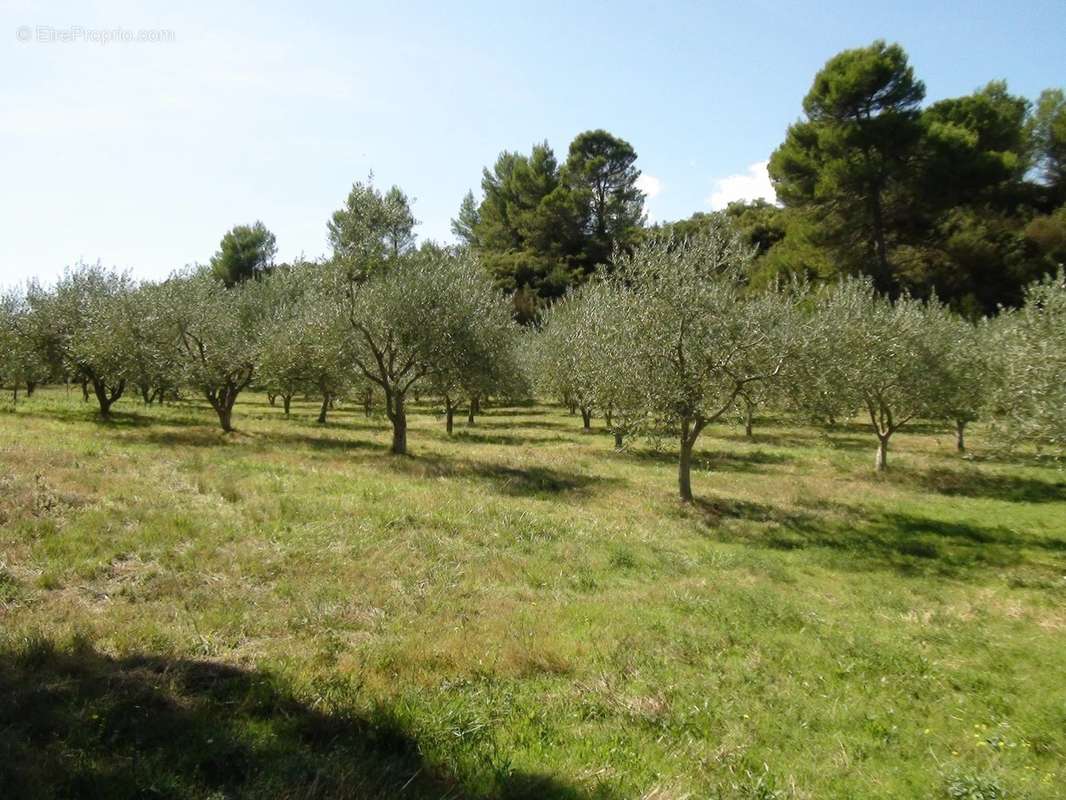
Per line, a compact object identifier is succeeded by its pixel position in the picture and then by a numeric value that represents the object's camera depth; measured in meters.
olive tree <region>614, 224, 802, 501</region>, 22.06
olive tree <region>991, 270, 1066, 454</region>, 17.97
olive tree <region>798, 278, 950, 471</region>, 29.89
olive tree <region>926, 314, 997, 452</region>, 32.09
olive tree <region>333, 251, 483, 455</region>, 27.92
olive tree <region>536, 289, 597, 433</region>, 39.12
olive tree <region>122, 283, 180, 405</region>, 31.11
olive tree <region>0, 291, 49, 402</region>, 35.12
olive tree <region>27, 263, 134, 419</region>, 31.08
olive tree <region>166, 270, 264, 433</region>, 32.03
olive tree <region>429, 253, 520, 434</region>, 28.31
